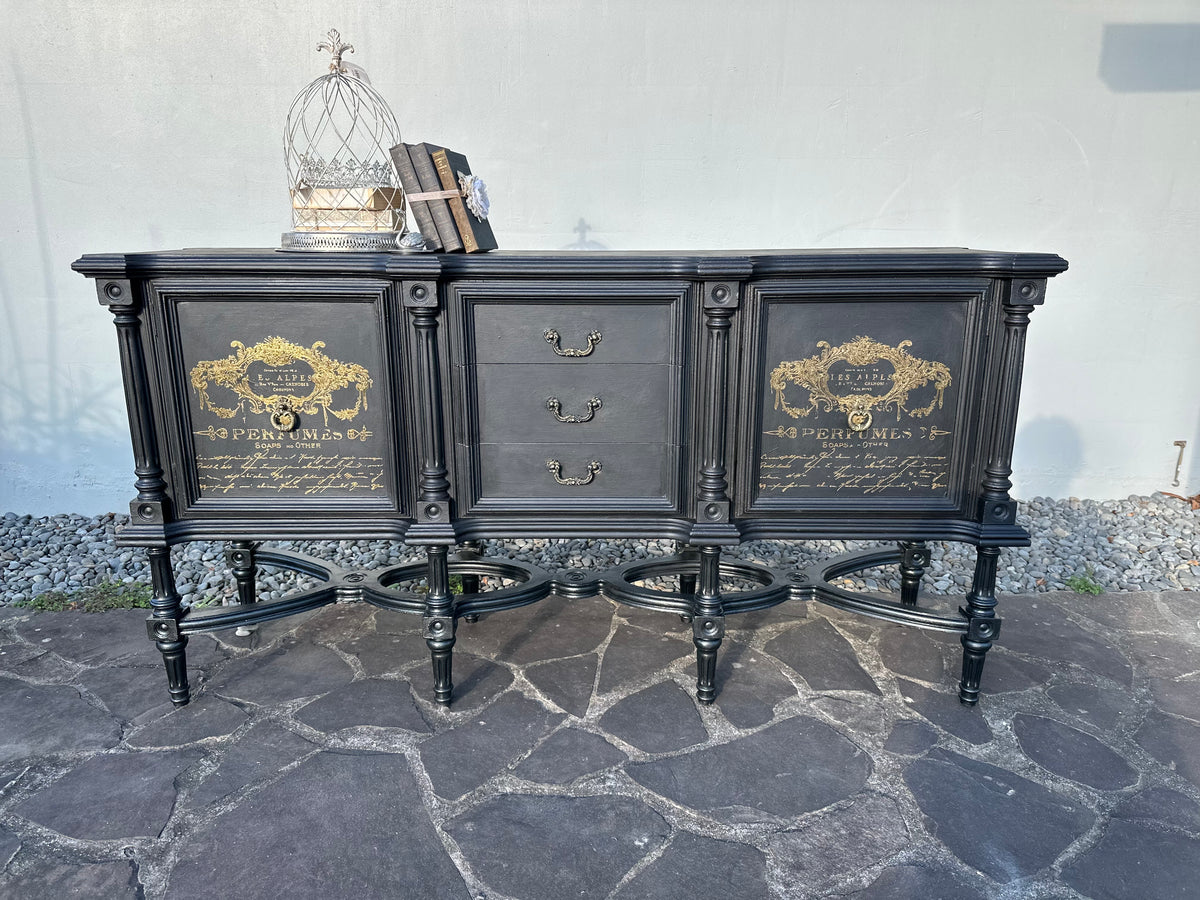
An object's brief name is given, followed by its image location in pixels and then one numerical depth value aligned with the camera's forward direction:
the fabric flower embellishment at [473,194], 2.34
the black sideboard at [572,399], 2.17
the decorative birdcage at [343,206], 2.30
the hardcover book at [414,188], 2.33
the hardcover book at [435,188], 2.31
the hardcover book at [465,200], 2.33
